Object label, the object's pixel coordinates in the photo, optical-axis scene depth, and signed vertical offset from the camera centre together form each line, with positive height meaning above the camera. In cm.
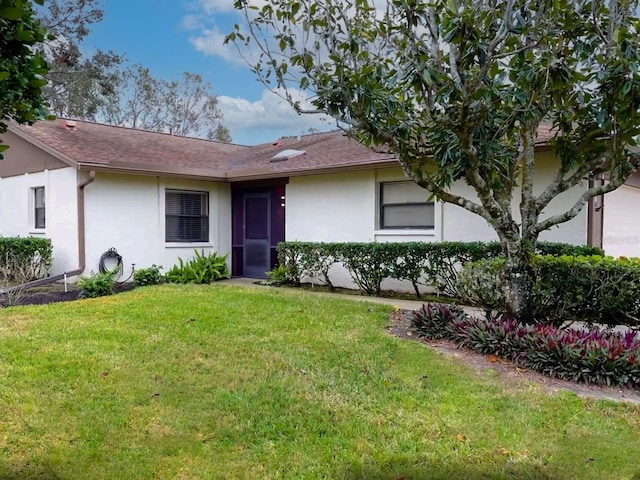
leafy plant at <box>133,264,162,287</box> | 1034 -111
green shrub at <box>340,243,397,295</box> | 953 -76
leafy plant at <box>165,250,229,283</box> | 1104 -106
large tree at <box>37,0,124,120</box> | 2131 +780
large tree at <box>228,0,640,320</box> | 481 +149
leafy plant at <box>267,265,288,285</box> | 1102 -114
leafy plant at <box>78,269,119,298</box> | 905 -115
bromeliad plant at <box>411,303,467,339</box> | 618 -121
